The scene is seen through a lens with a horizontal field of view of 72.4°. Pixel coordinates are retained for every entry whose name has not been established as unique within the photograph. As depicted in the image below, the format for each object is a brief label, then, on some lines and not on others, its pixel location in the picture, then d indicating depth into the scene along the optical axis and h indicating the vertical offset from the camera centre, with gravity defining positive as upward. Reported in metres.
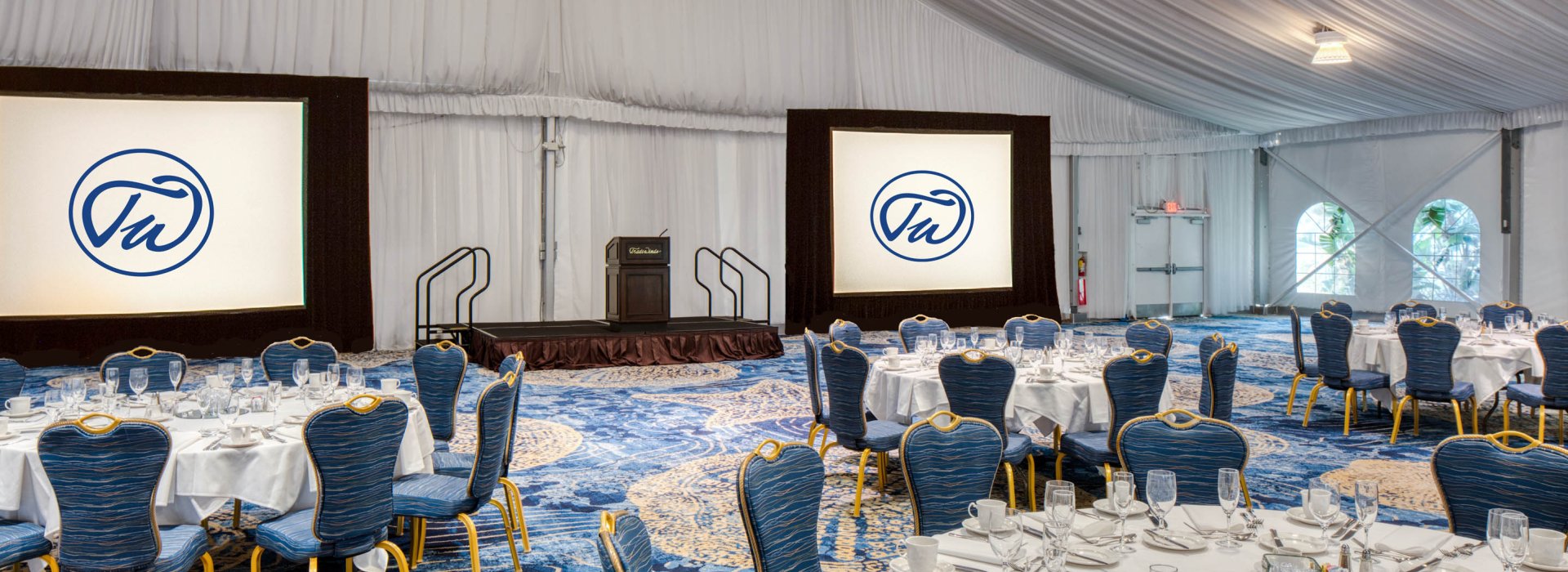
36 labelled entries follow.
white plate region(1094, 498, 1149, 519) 2.93 -0.64
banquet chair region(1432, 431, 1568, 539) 3.21 -0.62
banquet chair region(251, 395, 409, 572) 3.72 -0.72
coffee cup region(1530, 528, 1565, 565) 2.49 -0.63
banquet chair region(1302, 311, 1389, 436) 7.62 -0.57
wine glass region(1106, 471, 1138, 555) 2.75 -0.56
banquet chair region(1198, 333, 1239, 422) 5.68 -0.53
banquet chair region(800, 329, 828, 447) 6.20 -0.61
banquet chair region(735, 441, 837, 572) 2.98 -0.64
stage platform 11.22 -0.67
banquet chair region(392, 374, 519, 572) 4.27 -0.85
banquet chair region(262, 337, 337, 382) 6.22 -0.44
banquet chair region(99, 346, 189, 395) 5.97 -0.46
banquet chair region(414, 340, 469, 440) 5.61 -0.52
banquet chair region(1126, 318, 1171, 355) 7.41 -0.40
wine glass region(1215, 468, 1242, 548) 2.69 -0.53
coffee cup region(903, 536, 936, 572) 2.45 -0.63
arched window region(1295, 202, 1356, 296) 17.14 +0.52
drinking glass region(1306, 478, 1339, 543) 2.63 -0.55
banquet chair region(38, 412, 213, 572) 3.44 -0.67
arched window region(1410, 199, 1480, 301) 15.16 +0.47
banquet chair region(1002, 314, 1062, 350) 8.03 -0.39
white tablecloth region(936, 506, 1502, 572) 2.56 -0.67
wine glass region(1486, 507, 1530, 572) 2.29 -0.55
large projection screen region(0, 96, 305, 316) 10.93 +0.81
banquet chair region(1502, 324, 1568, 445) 6.59 -0.54
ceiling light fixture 11.12 +2.46
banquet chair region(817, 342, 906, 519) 5.52 -0.63
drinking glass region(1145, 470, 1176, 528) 2.71 -0.53
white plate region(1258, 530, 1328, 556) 2.64 -0.66
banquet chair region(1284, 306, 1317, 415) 8.20 -0.68
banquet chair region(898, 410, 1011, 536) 3.69 -0.65
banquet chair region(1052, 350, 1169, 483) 5.21 -0.54
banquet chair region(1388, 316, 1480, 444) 6.91 -0.52
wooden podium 12.03 +0.02
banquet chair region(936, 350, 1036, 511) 5.18 -0.51
